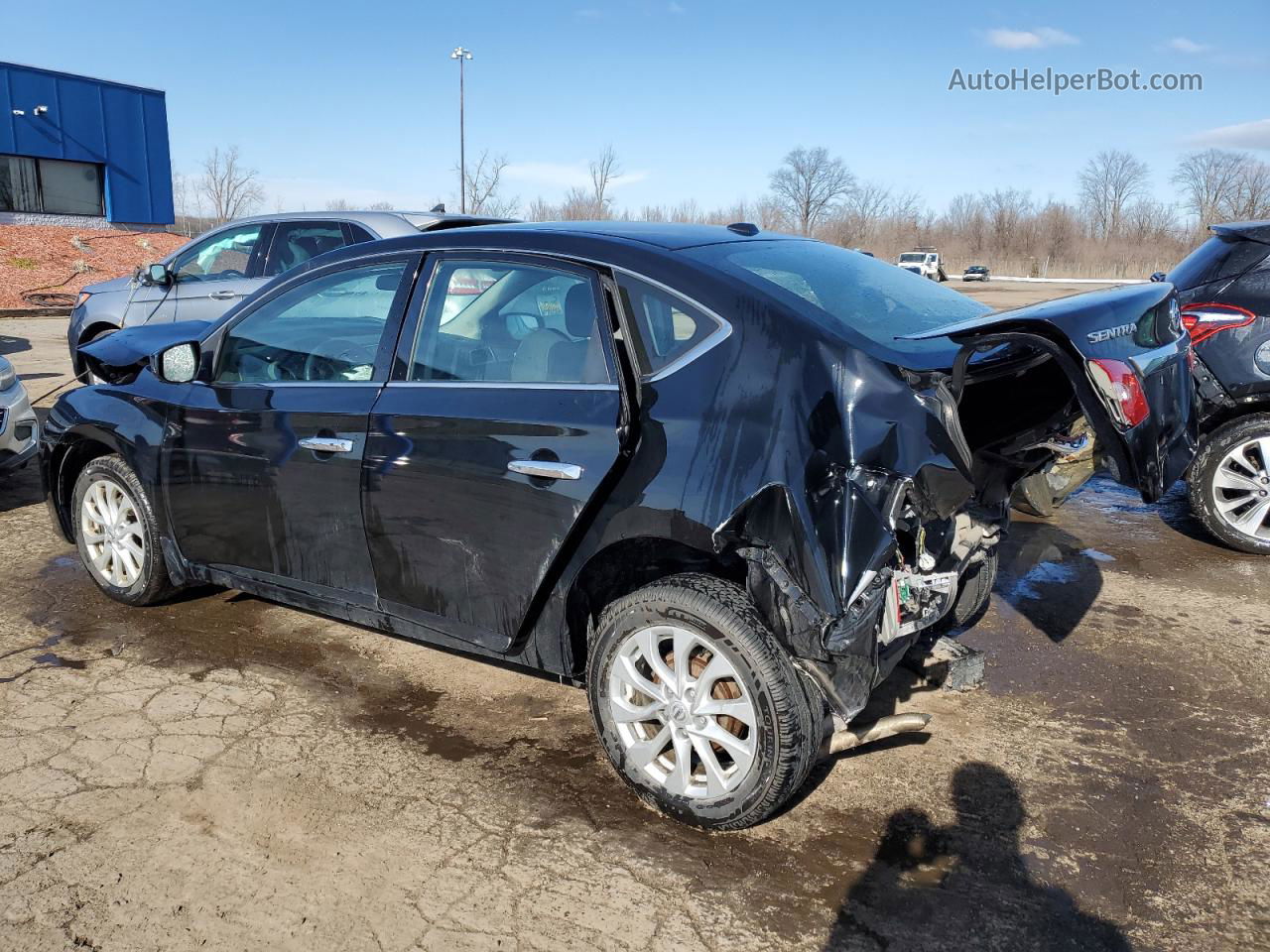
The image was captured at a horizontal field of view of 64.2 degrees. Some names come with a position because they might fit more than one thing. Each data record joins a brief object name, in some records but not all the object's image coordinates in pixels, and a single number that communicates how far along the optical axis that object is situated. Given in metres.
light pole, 42.95
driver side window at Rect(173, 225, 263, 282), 8.65
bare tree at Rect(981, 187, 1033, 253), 76.19
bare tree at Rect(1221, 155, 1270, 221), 57.00
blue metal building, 33.44
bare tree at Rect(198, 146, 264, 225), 60.97
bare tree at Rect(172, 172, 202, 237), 59.39
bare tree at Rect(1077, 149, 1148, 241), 76.75
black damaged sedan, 2.89
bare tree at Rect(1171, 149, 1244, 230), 65.19
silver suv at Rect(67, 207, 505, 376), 8.01
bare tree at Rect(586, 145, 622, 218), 52.75
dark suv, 5.91
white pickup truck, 48.91
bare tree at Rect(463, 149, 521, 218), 45.19
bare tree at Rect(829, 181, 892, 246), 73.19
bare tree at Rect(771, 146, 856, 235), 76.31
